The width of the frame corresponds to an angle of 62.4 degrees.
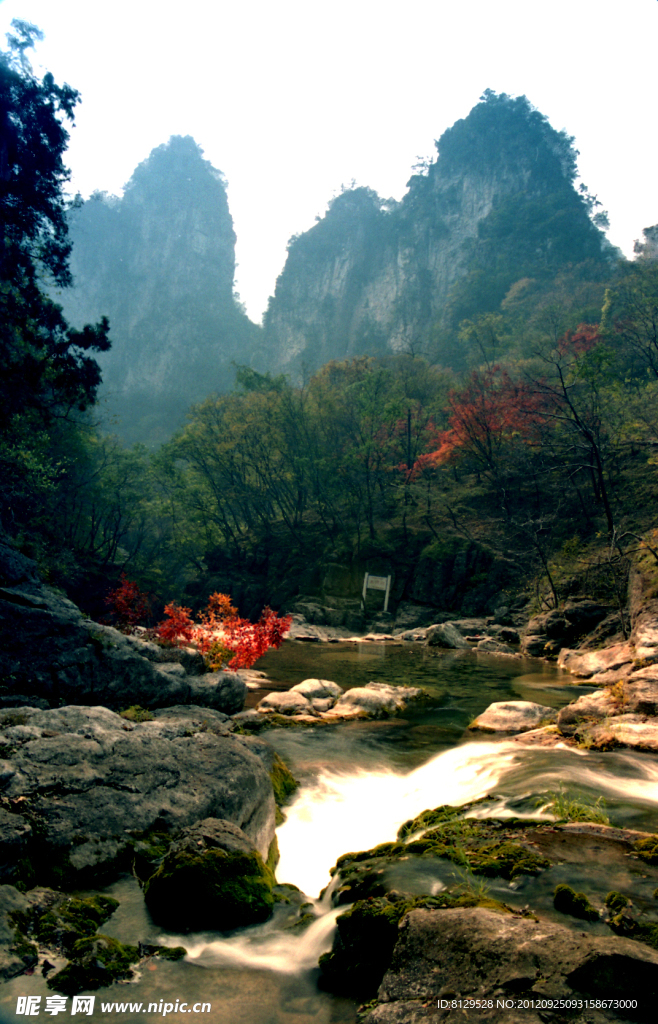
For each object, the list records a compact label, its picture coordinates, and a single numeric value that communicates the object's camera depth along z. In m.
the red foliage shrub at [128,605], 13.07
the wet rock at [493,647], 21.58
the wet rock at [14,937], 2.74
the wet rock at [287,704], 11.45
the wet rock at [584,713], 7.91
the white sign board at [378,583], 33.75
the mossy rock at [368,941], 2.96
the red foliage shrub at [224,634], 12.13
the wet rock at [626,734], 6.74
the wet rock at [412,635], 27.28
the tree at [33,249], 12.82
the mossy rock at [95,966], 2.74
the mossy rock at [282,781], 6.59
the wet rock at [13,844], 3.48
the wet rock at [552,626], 19.33
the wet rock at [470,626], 26.73
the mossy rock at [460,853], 3.57
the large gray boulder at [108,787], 3.93
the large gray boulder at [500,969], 2.20
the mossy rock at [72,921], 3.04
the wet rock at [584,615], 17.72
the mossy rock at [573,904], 2.96
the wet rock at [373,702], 11.48
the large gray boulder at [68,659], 7.36
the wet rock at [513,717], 9.34
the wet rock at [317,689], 12.67
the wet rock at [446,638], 23.48
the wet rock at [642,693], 8.06
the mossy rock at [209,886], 3.54
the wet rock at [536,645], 19.47
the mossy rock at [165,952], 3.13
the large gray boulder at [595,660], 12.78
